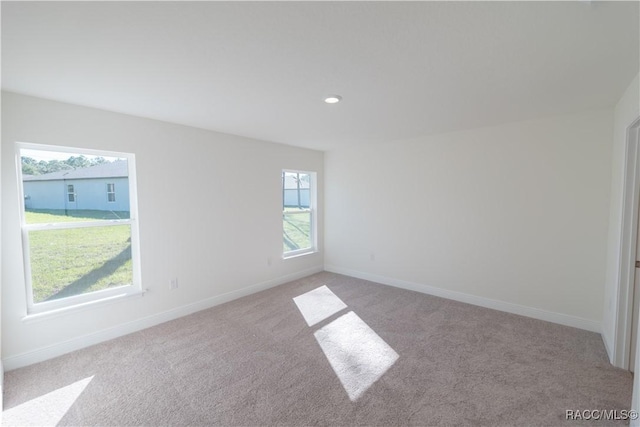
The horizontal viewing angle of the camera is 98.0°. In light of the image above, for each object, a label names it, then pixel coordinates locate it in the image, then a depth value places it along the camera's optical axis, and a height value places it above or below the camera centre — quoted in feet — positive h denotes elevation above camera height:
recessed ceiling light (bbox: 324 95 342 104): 7.94 +2.99
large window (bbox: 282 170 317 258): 15.90 -0.68
